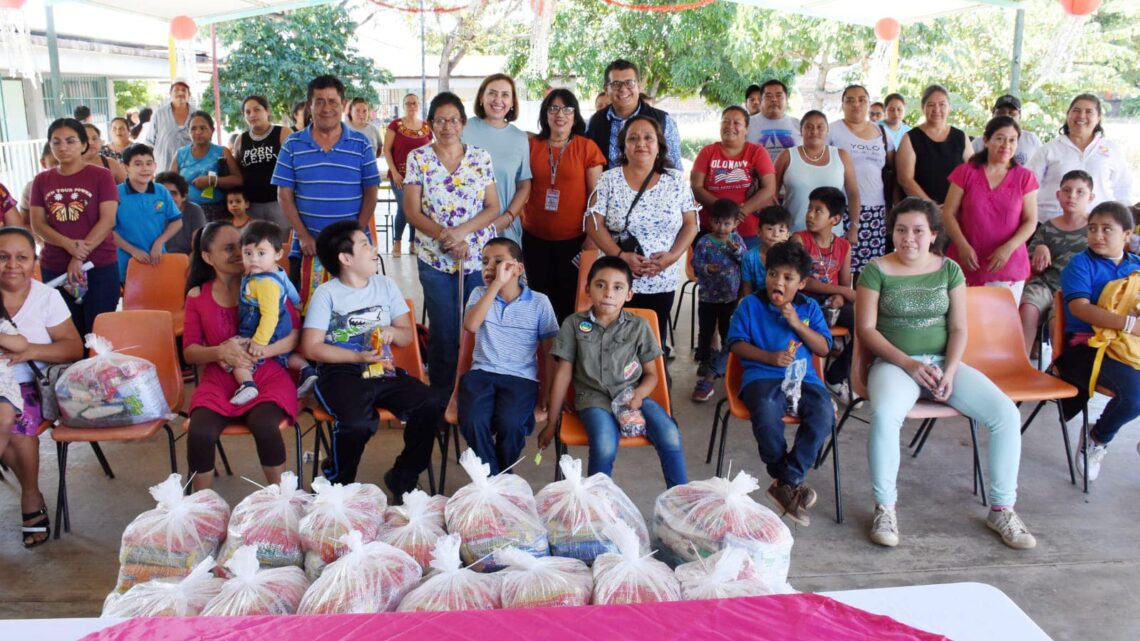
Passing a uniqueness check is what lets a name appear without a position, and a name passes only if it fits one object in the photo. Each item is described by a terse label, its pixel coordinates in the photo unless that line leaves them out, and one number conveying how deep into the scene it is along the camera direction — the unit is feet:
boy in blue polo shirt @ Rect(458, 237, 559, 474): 10.53
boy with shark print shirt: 10.57
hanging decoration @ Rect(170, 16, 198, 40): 25.80
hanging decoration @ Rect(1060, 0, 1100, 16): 21.77
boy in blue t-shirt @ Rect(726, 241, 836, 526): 10.74
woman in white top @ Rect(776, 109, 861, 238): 15.64
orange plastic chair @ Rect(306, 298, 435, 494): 11.53
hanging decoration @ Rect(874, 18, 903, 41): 28.58
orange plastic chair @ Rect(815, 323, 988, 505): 11.14
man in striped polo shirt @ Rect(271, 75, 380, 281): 13.53
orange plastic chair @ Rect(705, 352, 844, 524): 10.93
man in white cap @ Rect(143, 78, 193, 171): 20.65
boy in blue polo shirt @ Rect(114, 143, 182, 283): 15.21
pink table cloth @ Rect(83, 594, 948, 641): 4.19
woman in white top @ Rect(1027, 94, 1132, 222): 16.08
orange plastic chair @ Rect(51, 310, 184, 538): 11.32
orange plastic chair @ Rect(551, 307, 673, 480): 10.23
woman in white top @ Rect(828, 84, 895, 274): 16.57
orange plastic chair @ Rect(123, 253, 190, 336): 14.06
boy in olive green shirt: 10.27
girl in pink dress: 10.14
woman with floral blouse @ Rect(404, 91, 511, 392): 12.52
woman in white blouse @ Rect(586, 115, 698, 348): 13.01
